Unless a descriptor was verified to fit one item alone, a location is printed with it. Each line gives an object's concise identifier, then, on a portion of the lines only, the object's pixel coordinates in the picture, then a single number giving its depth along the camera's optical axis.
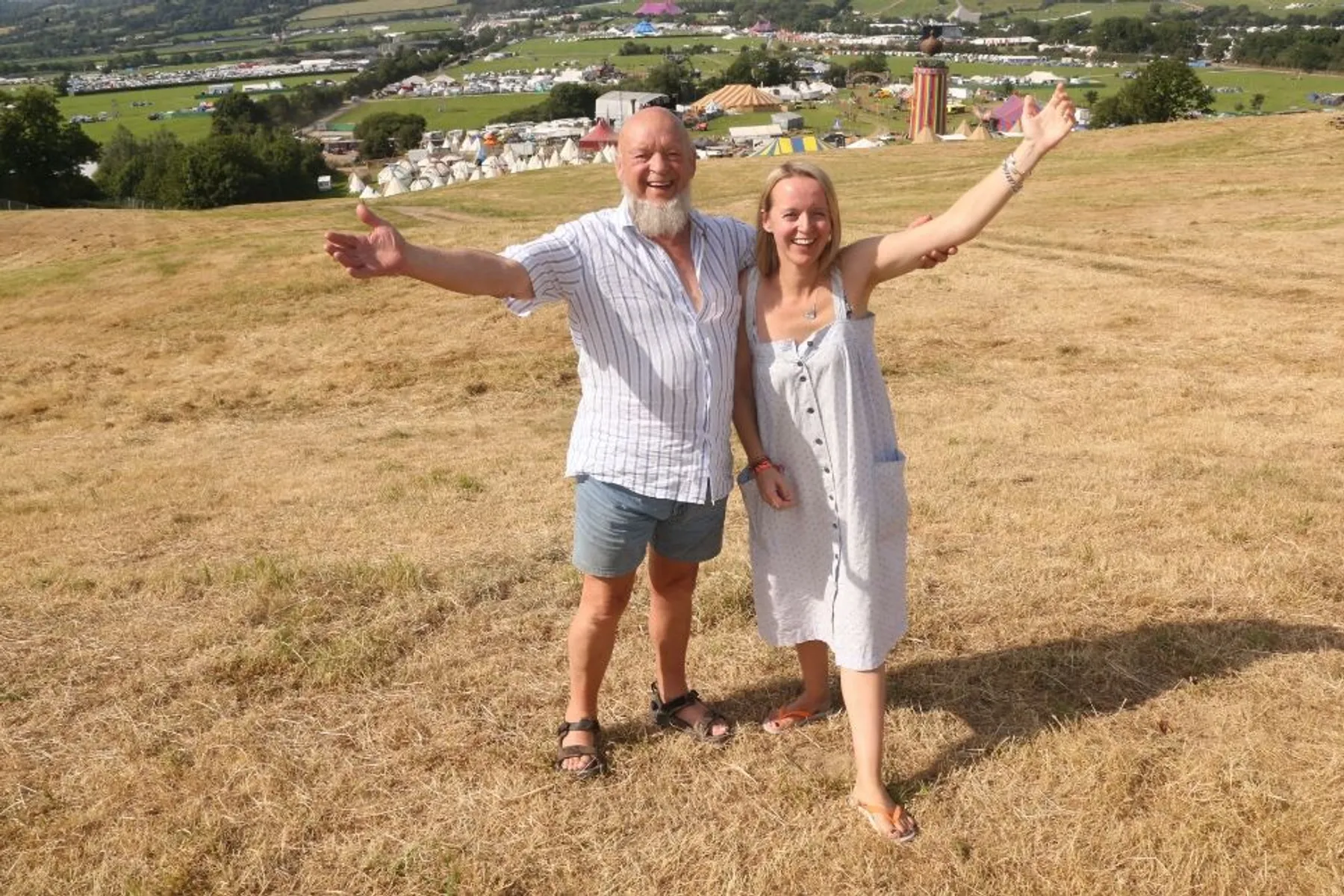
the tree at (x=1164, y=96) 56.25
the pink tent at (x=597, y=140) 66.12
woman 3.45
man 3.43
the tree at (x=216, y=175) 60.59
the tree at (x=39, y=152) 56.75
